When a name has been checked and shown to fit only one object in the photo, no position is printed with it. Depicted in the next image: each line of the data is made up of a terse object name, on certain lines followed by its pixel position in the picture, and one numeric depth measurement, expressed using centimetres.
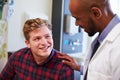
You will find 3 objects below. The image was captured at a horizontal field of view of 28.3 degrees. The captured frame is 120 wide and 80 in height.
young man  152
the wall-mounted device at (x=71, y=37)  233
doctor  91
